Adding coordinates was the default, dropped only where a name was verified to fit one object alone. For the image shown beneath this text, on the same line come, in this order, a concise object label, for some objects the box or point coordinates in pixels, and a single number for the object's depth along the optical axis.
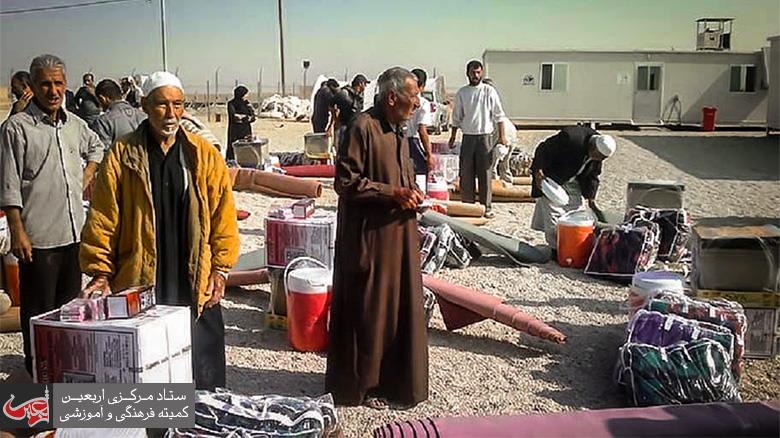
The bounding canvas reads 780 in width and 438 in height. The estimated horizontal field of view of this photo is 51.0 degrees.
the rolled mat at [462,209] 9.27
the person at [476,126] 9.77
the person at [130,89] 12.69
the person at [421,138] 9.95
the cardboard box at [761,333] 5.10
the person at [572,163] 7.15
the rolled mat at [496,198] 11.08
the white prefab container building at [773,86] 22.05
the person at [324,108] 14.01
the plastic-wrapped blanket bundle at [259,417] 3.34
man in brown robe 4.07
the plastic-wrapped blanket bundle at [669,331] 4.43
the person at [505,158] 12.02
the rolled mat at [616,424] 3.47
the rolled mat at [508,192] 11.33
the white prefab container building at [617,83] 24.98
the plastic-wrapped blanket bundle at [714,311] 4.60
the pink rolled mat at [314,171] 13.45
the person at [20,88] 6.90
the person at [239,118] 13.32
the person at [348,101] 13.25
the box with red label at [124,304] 3.39
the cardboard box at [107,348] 3.34
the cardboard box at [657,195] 7.98
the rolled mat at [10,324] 5.48
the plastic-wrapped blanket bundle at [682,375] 4.26
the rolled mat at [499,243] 7.59
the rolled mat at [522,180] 12.38
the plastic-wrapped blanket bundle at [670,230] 7.55
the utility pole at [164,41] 22.44
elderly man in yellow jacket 3.42
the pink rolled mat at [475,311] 5.25
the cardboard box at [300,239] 5.64
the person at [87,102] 11.05
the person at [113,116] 6.59
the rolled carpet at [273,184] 10.84
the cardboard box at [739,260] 5.12
